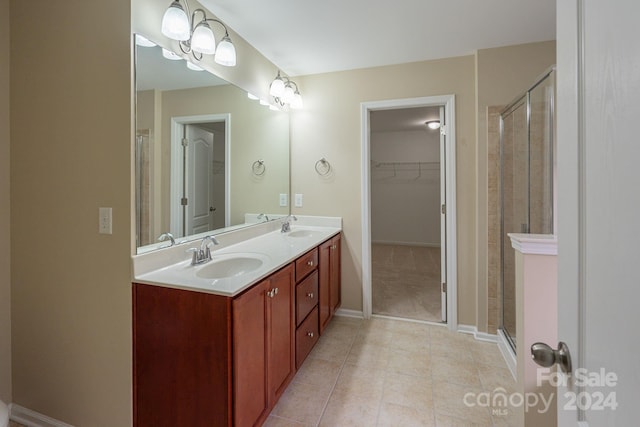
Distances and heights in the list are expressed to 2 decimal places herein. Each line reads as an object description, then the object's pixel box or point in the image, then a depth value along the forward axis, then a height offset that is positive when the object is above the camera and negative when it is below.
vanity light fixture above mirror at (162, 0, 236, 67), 1.46 +0.98
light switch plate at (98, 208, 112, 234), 1.40 -0.04
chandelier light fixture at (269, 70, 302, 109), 2.54 +1.10
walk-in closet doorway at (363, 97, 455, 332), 2.69 +0.00
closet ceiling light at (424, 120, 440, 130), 4.97 +1.54
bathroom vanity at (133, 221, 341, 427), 1.22 -0.60
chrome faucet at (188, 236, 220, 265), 1.63 -0.23
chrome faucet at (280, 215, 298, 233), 2.73 -0.11
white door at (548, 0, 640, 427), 0.40 +0.01
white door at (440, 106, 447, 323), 2.62 +0.00
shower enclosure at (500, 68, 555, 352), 1.73 +0.28
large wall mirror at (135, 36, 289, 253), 1.49 +0.40
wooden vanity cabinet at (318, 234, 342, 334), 2.31 -0.59
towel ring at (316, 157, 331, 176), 2.90 +0.46
